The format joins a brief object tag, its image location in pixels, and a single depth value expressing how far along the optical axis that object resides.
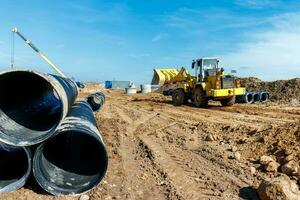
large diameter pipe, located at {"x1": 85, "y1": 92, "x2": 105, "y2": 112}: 9.45
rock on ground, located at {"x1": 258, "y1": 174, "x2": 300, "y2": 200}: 3.11
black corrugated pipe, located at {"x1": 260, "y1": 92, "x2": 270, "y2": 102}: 12.38
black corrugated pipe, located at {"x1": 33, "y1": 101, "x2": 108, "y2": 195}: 3.29
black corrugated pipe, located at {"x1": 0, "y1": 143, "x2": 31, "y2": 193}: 3.31
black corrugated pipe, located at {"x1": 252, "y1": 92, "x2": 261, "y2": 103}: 11.92
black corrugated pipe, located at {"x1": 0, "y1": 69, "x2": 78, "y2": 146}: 3.10
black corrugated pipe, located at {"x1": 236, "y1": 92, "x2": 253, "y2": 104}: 11.48
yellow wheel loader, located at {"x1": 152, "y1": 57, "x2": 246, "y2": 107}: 10.17
